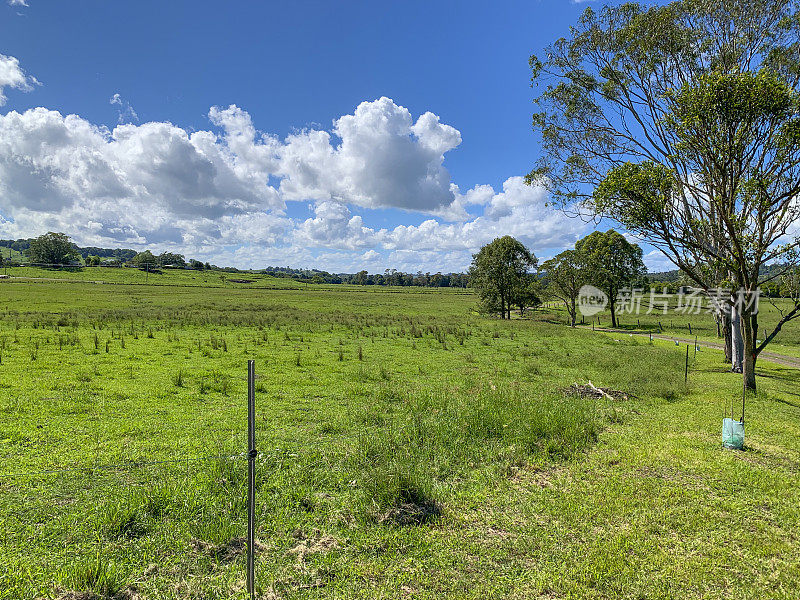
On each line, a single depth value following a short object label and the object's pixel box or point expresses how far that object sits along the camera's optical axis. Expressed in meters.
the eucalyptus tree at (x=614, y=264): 44.09
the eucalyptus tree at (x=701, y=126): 10.33
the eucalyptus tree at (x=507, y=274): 49.25
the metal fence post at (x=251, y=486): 3.92
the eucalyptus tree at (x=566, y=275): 46.31
